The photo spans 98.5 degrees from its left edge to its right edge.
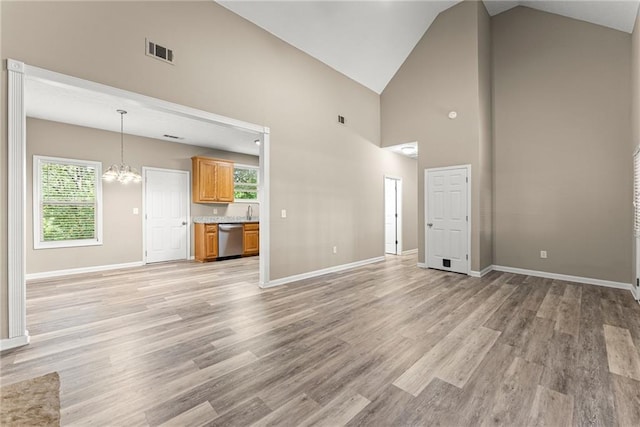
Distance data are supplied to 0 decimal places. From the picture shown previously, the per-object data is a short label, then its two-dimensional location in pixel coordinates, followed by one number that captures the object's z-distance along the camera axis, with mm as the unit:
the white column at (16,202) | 2371
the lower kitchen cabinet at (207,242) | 6555
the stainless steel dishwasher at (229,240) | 6750
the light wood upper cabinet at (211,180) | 6824
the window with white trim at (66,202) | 5004
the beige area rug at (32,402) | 1547
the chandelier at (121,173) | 4984
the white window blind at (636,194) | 3584
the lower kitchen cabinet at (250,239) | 7176
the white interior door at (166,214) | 6270
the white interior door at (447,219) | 5082
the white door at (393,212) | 7363
